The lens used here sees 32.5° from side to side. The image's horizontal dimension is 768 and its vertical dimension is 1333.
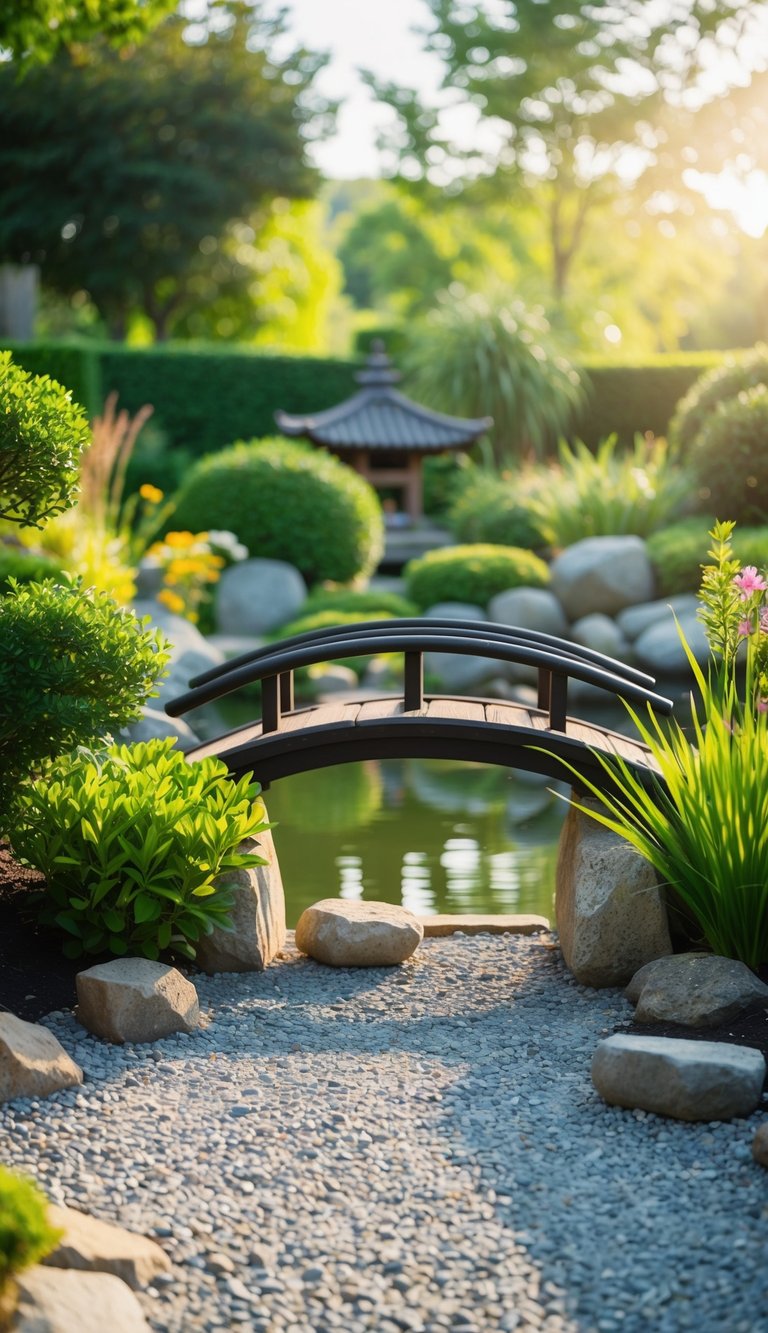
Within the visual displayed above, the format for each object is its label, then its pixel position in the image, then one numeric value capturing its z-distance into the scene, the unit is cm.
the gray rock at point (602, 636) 1102
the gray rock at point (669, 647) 1030
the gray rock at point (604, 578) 1163
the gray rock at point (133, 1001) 357
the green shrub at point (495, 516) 1344
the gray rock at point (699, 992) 354
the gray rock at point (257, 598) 1169
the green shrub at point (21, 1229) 209
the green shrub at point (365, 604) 1129
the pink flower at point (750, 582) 394
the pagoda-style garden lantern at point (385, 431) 1371
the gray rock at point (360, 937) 434
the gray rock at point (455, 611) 1109
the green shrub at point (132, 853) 380
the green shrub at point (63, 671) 372
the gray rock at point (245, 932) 419
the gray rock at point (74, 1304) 218
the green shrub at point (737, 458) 1156
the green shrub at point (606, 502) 1296
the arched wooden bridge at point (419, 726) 423
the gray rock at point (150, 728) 622
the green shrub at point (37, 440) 377
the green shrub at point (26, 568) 708
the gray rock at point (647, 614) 1098
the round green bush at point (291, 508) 1217
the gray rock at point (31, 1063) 316
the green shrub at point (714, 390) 1270
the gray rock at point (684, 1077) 306
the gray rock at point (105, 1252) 243
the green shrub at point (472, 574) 1166
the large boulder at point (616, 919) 411
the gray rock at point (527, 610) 1135
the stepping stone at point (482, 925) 486
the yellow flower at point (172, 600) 993
